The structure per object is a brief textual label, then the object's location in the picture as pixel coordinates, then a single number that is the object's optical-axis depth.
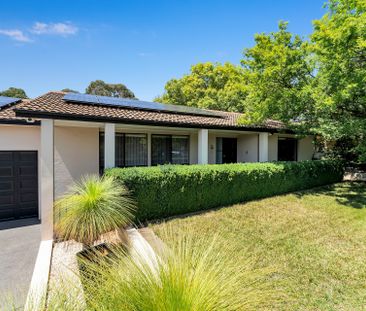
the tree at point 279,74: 10.88
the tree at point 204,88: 28.45
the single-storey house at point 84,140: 8.03
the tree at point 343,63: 8.30
